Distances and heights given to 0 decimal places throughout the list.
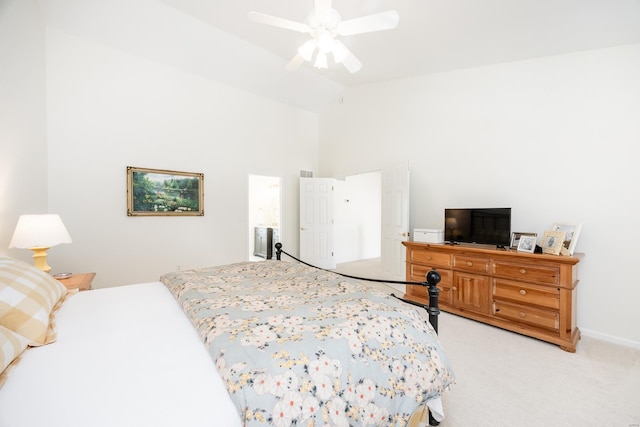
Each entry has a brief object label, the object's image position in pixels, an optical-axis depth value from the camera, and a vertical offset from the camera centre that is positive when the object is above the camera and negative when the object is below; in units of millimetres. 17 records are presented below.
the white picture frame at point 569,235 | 2670 -252
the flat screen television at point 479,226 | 3156 -199
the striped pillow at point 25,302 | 1159 -446
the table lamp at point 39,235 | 2238 -232
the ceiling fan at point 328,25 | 2059 +1468
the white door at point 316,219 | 5781 -211
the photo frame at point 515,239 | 3137 -340
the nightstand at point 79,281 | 2359 -688
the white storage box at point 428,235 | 3668 -355
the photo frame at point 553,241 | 2713 -320
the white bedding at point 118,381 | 804 -611
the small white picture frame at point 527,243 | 2891 -353
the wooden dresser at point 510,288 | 2588 -848
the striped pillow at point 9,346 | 943 -526
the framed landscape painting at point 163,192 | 3979 +250
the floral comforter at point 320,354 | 970 -609
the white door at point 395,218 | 4398 -143
